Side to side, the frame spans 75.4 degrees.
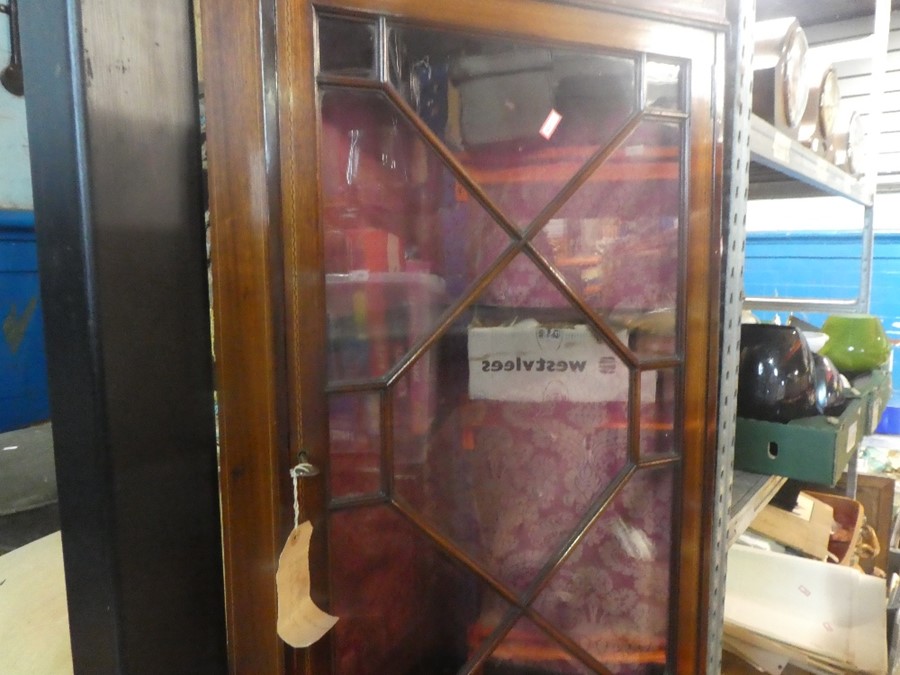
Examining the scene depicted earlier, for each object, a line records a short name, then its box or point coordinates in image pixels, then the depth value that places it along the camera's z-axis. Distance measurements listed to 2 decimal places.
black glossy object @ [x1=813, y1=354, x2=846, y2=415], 0.86
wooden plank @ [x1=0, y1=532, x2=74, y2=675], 0.52
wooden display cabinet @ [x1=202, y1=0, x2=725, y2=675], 0.42
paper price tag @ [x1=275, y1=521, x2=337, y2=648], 0.43
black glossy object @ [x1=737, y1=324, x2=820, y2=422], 0.80
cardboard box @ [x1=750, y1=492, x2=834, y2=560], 1.18
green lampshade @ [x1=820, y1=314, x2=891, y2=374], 1.24
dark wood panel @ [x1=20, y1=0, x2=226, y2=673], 0.38
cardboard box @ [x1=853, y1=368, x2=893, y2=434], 1.07
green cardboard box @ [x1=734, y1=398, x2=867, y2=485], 0.76
